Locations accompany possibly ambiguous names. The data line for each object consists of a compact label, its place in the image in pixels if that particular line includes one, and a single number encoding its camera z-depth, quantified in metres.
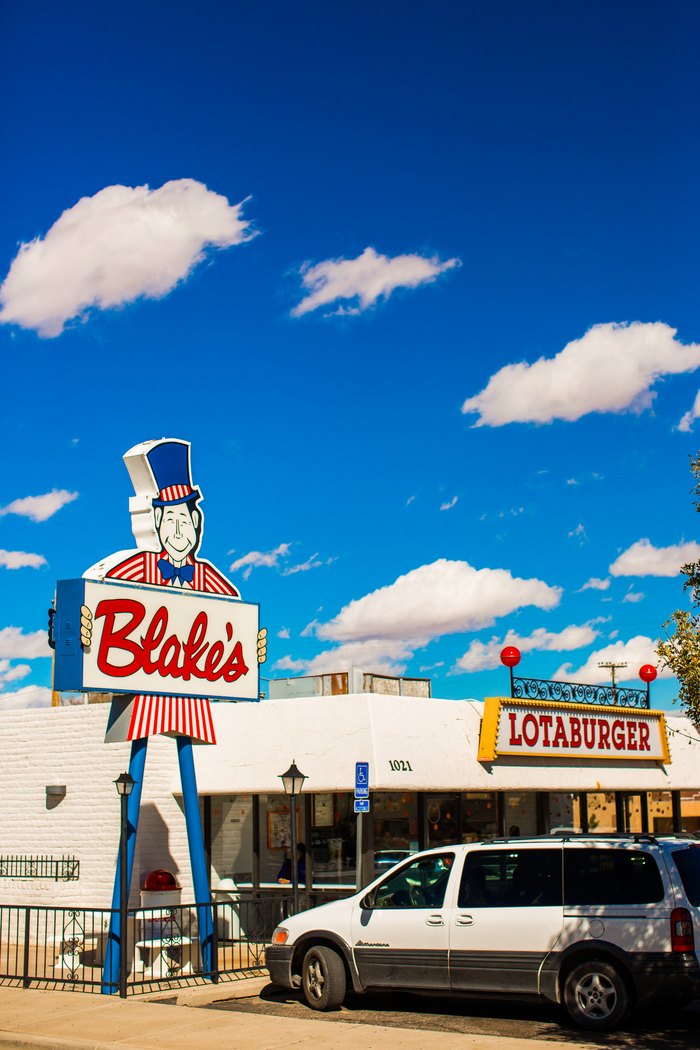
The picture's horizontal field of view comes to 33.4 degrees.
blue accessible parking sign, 16.89
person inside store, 20.05
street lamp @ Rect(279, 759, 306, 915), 16.77
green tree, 13.08
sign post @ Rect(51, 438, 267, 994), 15.98
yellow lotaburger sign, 21.19
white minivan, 11.34
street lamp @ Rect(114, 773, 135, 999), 14.31
